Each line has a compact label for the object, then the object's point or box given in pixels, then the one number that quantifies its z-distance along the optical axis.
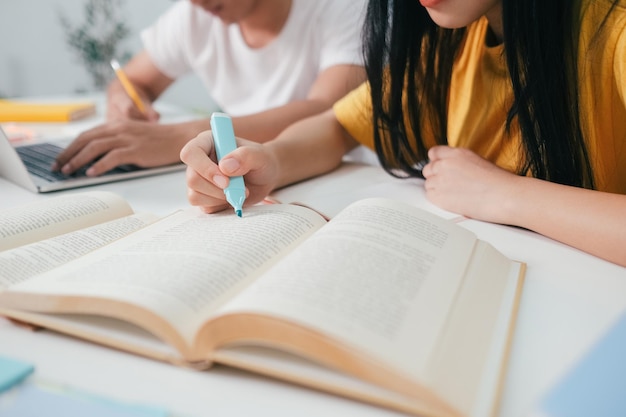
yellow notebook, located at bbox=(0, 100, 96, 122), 1.31
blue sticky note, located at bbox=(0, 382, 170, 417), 0.34
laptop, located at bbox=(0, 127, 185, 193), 0.81
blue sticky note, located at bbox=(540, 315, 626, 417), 0.32
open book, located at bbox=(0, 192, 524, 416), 0.35
